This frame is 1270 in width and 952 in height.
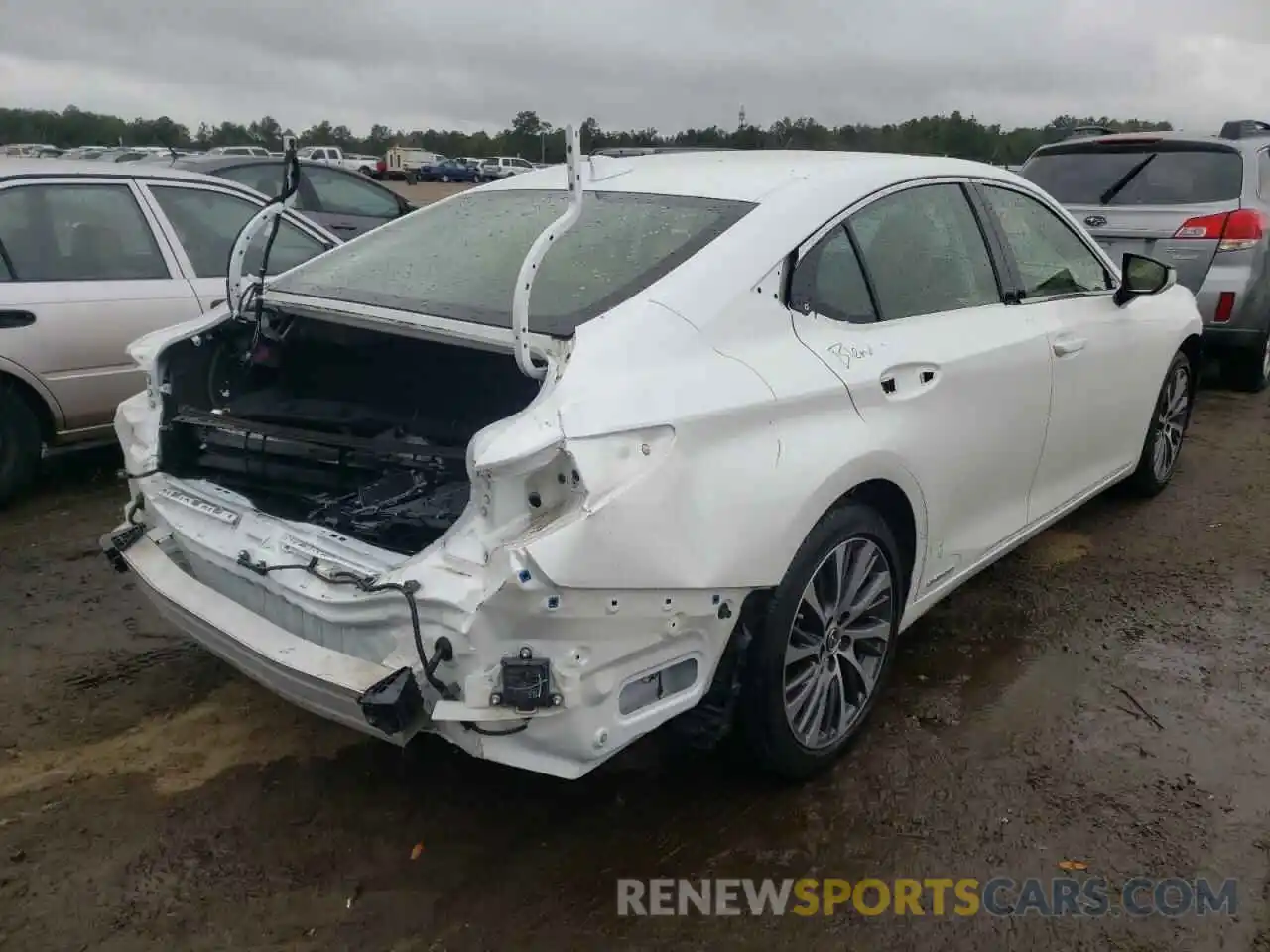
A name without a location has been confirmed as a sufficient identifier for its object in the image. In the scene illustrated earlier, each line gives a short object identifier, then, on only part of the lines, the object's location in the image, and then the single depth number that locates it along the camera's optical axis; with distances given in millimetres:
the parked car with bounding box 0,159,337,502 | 4871
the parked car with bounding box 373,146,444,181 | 46994
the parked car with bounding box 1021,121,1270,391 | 6672
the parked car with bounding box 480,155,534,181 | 42344
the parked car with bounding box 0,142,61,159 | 28016
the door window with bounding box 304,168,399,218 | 9328
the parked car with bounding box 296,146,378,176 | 40956
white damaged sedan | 2268
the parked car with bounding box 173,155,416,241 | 8867
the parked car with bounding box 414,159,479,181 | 47750
